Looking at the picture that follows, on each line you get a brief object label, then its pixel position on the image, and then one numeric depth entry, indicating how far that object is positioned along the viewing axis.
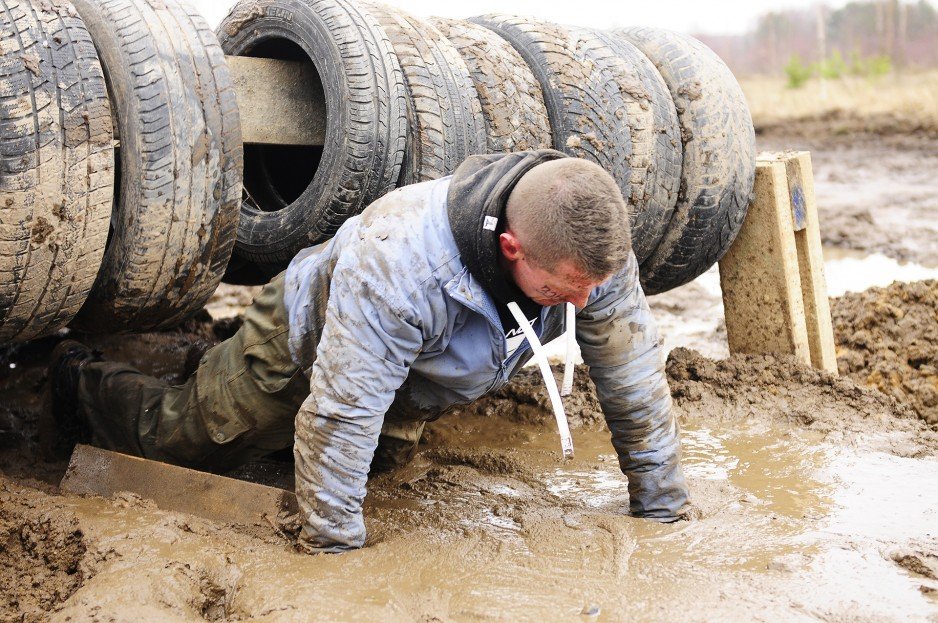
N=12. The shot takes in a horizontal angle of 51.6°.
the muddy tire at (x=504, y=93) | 3.99
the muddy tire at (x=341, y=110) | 3.76
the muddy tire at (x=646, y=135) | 4.14
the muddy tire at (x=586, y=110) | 4.09
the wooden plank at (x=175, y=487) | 3.05
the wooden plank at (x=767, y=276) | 4.45
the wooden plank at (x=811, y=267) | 4.56
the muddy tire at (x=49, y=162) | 3.00
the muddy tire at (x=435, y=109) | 3.86
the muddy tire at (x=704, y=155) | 4.30
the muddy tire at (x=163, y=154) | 3.27
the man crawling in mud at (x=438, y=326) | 2.56
